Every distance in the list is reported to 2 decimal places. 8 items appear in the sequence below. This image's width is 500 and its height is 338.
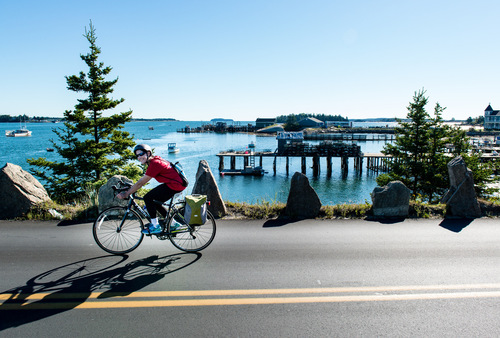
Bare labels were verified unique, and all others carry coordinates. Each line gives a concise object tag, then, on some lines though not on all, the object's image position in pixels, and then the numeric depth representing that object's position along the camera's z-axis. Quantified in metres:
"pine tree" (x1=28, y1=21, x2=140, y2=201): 18.38
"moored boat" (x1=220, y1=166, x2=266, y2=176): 57.72
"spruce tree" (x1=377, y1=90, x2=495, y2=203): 23.12
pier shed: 66.44
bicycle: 5.27
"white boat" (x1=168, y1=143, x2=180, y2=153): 89.82
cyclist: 5.04
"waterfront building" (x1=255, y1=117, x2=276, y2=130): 170.25
